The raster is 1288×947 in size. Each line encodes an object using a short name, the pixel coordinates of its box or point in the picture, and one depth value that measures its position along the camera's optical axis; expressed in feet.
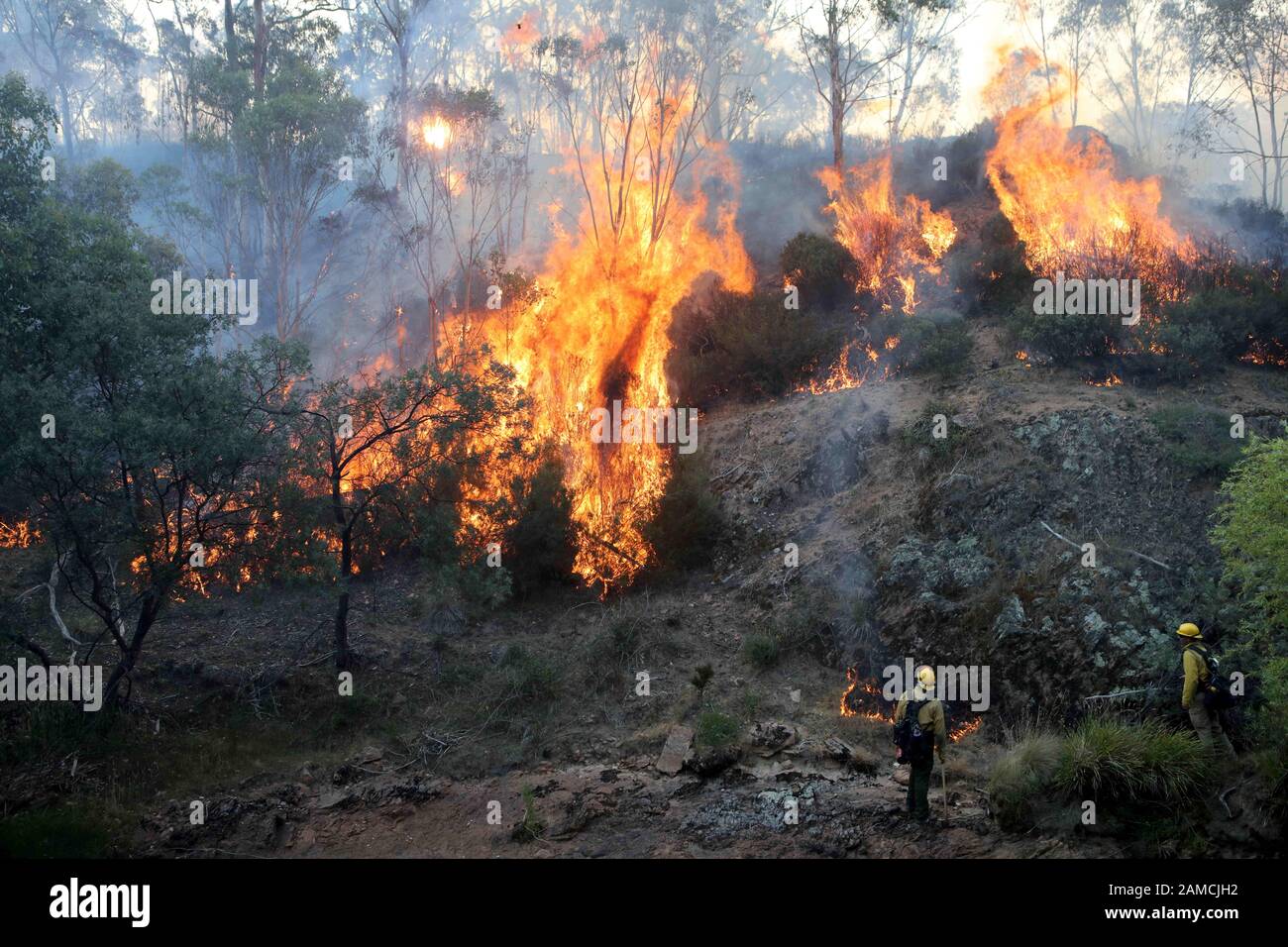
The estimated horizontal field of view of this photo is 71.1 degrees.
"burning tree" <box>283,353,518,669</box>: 48.73
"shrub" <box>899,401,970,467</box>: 57.77
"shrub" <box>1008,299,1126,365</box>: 62.34
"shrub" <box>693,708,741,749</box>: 42.88
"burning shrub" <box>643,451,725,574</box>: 62.34
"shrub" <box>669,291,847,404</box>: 75.25
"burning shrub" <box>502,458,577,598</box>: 60.18
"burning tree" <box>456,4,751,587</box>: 66.56
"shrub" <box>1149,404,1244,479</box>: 49.67
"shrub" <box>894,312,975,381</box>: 67.41
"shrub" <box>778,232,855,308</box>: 83.05
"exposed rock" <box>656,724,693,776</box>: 41.91
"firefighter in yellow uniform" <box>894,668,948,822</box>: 32.68
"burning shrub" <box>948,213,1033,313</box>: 74.54
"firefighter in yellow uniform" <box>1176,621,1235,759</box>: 32.73
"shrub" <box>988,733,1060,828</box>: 32.99
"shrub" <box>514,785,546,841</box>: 37.73
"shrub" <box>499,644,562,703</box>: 49.52
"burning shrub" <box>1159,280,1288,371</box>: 60.75
